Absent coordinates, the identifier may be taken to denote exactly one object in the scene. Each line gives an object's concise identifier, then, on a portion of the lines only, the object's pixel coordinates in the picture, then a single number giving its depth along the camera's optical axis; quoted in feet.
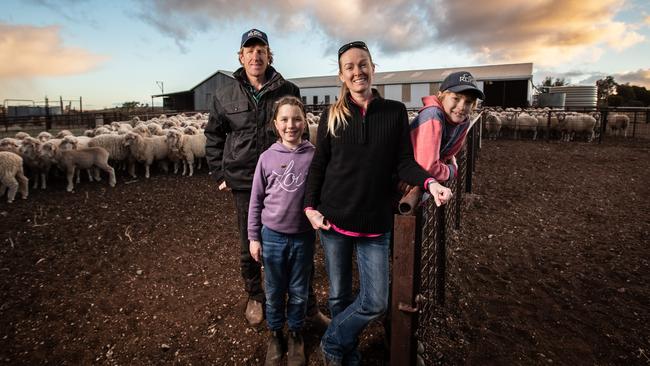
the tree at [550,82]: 260.09
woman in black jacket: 7.20
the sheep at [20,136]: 34.89
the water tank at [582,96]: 116.06
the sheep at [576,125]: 57.62
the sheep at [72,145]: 29.12
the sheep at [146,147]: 31.65
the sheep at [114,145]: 31.65
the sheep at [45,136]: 32.70
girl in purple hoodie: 8.46
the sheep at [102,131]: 38.17
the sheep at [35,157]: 27.17
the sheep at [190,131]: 36.99
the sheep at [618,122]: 63.16
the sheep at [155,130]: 38.93
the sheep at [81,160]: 27.50
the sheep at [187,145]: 33.18
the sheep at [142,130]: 37.97
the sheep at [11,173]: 23.94
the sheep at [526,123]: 62.39
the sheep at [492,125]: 64.34
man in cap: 9.61
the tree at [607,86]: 207.90
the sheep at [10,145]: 28.02
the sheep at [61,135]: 36.39
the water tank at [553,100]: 110.83
